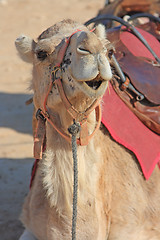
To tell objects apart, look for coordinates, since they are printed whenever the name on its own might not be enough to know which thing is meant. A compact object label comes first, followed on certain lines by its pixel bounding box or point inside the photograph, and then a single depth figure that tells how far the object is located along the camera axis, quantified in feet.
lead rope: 15.58
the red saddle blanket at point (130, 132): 19.24
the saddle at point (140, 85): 20.18
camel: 14.48
